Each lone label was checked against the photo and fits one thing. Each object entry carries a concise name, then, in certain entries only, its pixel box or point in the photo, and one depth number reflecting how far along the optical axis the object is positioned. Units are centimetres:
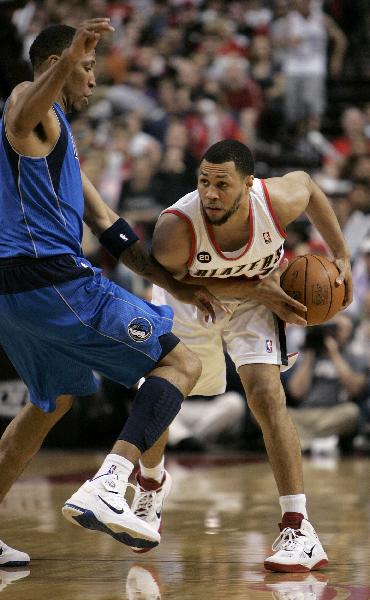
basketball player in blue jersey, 691
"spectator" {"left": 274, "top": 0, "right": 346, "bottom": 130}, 2373
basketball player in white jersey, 821
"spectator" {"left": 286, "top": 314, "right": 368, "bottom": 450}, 1728
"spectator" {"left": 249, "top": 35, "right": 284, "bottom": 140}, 2381
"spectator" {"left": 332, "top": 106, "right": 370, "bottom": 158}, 2184
